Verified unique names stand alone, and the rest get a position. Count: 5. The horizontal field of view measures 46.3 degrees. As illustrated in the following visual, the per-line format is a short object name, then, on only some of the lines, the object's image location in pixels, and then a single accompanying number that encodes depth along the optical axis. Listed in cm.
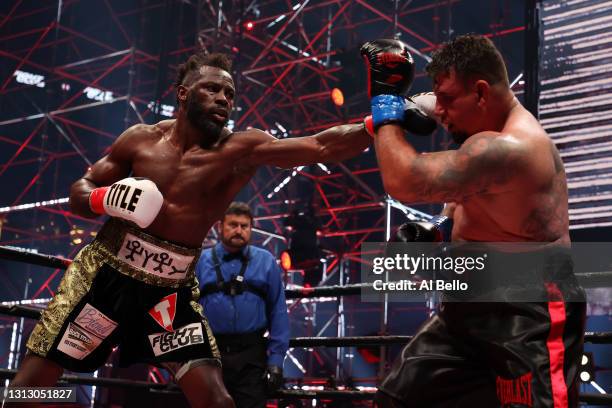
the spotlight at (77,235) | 1049
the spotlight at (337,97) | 782
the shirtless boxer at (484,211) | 164
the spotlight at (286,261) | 809
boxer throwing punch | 248
